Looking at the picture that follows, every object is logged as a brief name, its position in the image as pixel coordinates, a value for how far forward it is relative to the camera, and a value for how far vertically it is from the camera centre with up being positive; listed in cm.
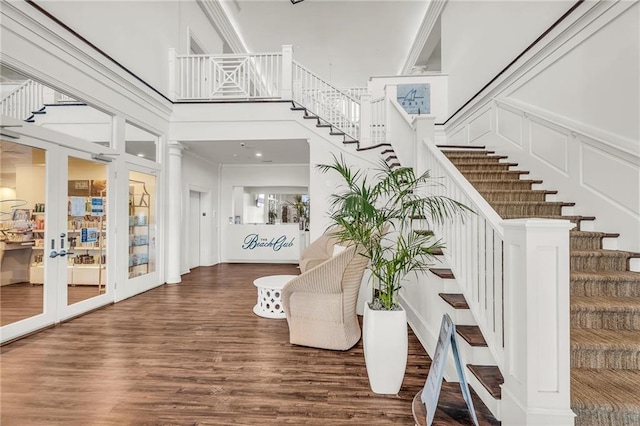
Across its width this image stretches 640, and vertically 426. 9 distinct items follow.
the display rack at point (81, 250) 326 -46
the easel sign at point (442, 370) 150 -84
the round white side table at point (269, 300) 358 -106
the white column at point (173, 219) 552 -7
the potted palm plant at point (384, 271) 202 -41
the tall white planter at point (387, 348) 201 -92
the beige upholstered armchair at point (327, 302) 269 -82
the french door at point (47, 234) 300 -22
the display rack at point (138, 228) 475 -22
